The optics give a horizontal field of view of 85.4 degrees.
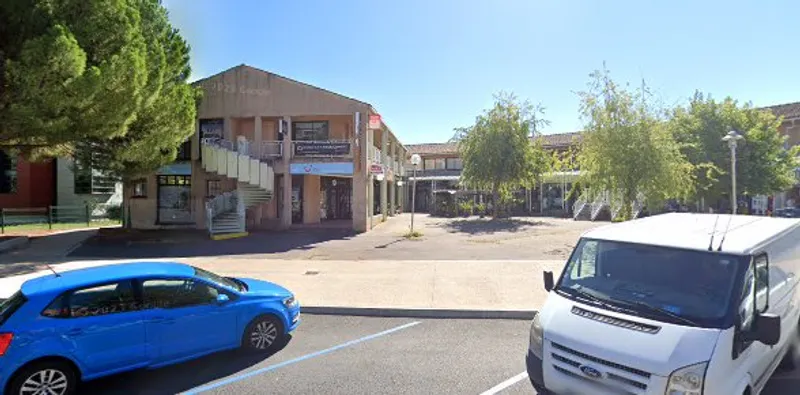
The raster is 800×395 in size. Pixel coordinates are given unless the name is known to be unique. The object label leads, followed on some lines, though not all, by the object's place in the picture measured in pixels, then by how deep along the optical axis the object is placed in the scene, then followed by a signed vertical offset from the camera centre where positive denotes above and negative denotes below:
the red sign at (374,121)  21.45 +3.86
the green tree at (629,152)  14.79 +1.55
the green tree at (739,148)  25.53 +2.85
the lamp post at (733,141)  14.41 +1.87
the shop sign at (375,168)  22.05 +1.58
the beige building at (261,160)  20.30 +1.96
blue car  4.19 -1.33
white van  3.07 -0.94
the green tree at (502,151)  27.92 +3.05
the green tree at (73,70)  11.16 +3.64
